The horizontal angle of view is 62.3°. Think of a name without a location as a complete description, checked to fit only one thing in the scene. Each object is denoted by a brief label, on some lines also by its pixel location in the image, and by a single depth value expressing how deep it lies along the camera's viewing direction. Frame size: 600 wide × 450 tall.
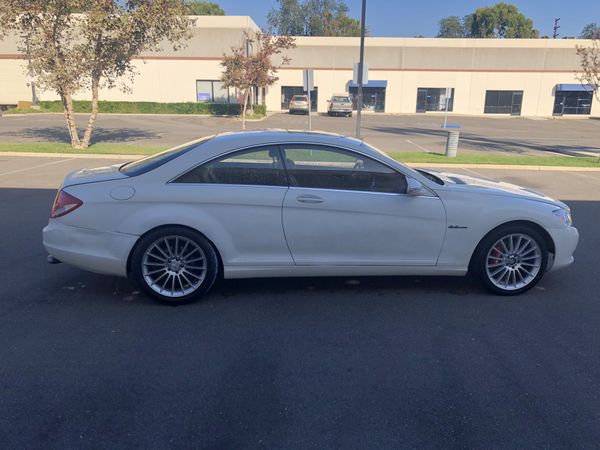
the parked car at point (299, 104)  44.34
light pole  16.10
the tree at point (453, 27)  106.00
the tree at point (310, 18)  87.62
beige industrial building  49.44
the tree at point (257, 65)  31.34
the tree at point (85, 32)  14.63
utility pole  95.05
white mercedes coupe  4.28
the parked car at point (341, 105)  42.78
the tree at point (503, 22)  87.50
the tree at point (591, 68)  16.68
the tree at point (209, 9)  88.30
